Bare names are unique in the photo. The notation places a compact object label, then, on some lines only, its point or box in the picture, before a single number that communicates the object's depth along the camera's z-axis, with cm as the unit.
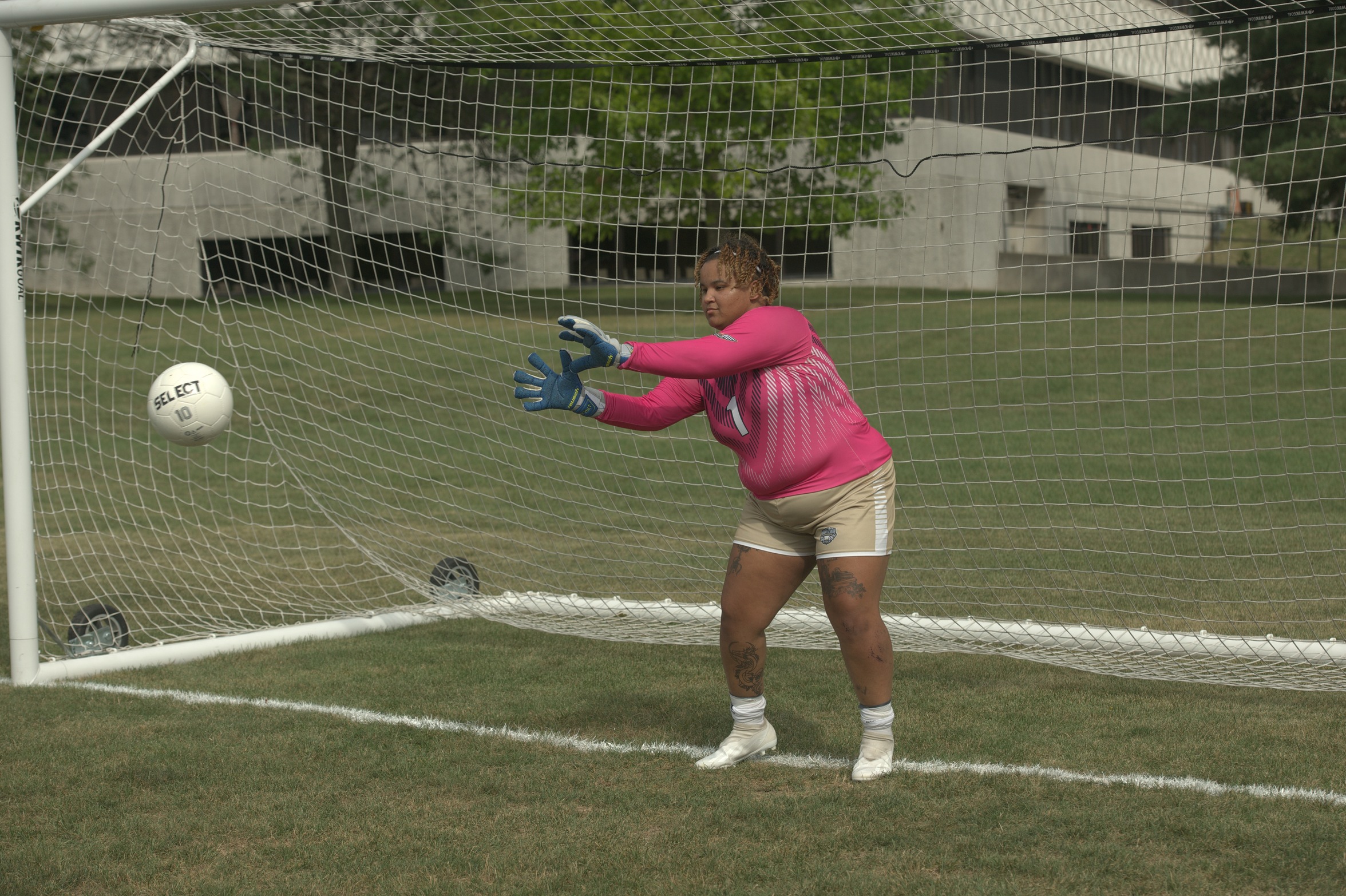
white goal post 1083
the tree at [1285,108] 2234
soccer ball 1173
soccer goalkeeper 820
